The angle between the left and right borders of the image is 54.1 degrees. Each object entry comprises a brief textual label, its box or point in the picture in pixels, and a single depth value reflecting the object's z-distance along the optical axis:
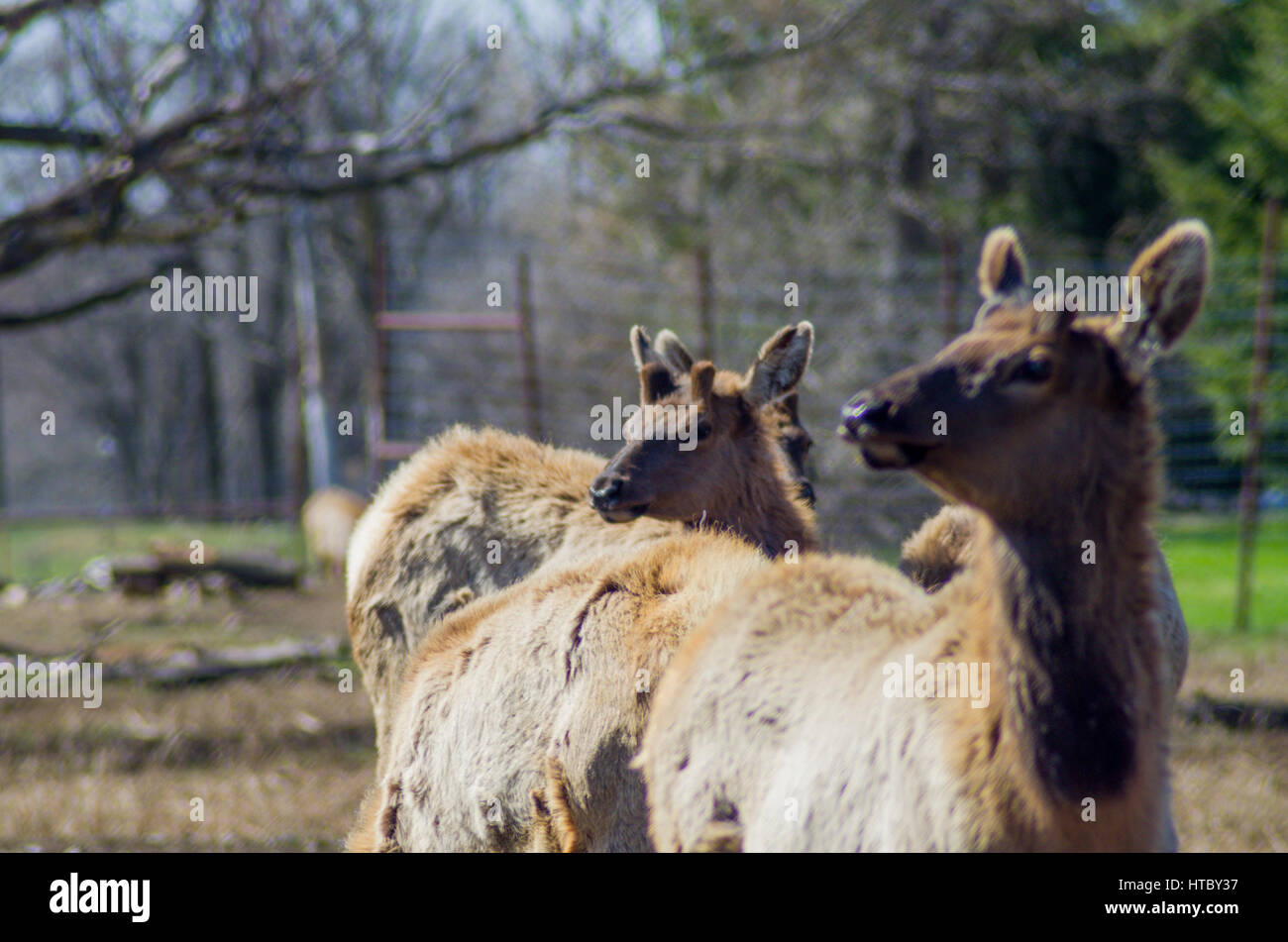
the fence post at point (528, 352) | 10.16
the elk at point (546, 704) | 3.58
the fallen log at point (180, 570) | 13.55
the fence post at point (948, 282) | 10.20
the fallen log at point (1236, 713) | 7.62
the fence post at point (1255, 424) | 10.23
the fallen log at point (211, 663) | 9.44
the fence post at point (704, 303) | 10.48
